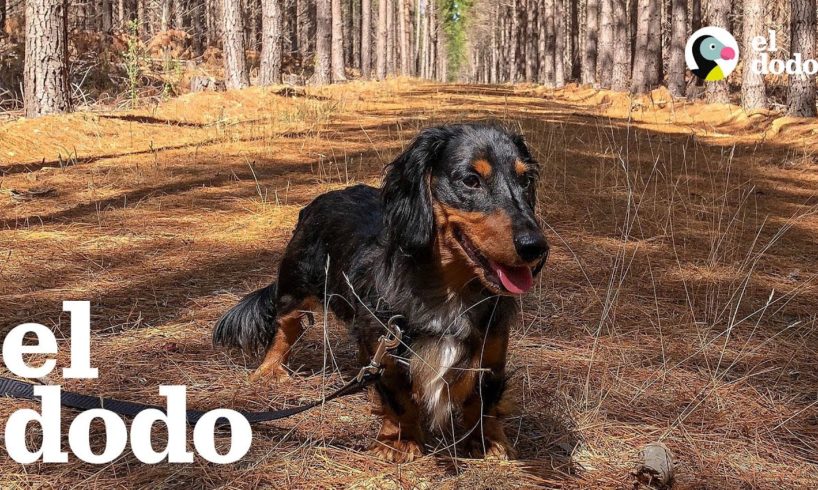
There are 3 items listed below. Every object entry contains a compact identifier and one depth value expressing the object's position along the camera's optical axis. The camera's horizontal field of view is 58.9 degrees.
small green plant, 10.24
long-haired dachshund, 2.27
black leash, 2.37
